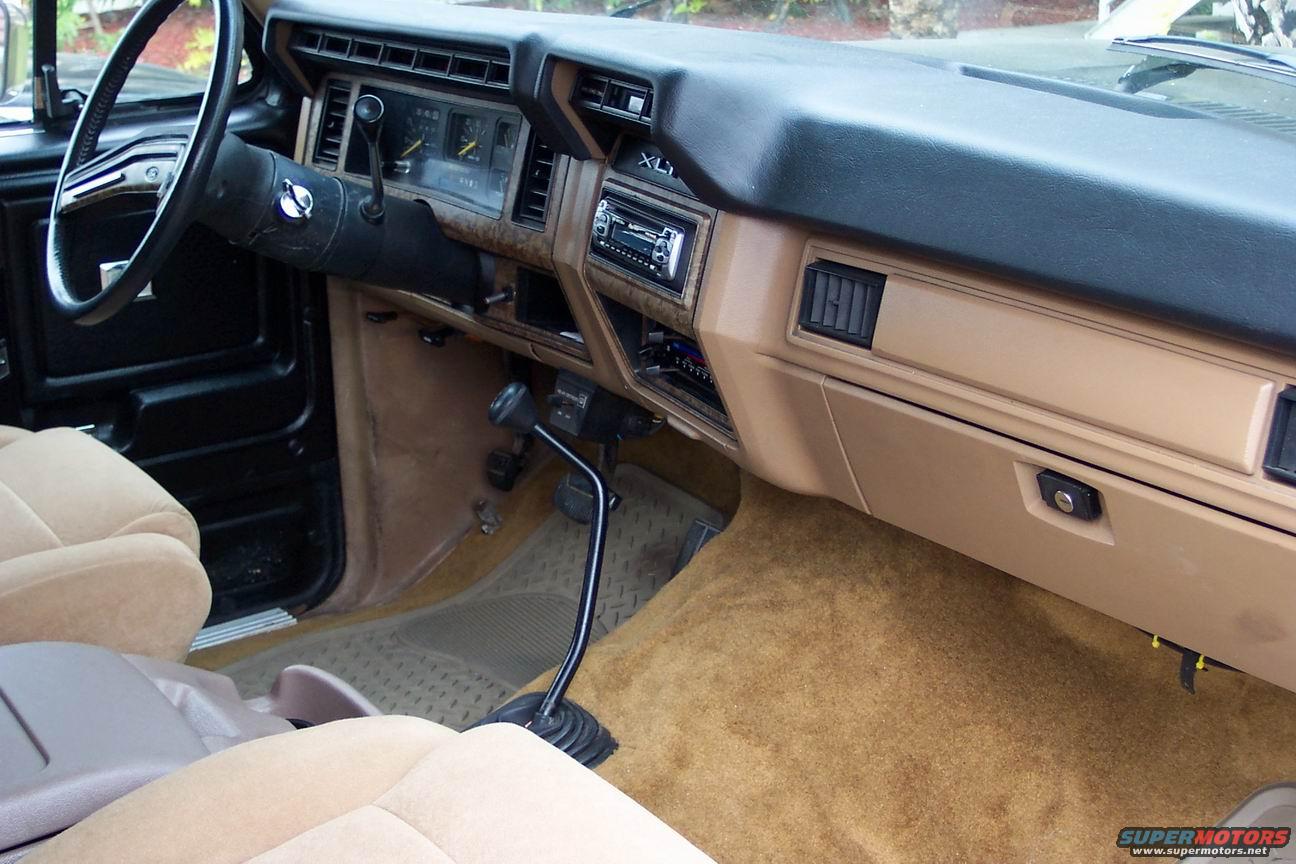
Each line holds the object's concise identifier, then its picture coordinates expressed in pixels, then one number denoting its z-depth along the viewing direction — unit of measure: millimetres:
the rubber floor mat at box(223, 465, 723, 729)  2391
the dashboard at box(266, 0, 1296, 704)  1207
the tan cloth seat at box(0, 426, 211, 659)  1530
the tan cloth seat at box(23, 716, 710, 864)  916
